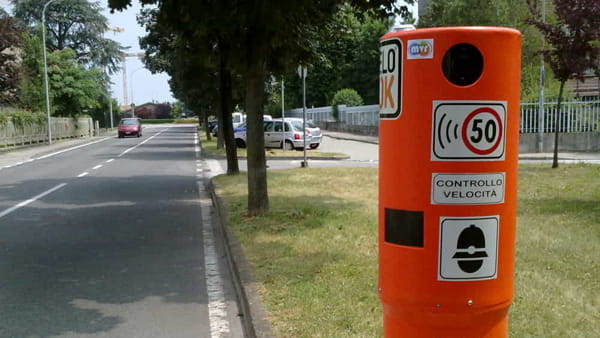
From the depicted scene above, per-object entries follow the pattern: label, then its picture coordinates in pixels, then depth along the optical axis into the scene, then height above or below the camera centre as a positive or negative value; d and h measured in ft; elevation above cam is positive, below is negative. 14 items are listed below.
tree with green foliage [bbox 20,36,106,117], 144.66 +8.61
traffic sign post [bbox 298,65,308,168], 57.46 +3.35
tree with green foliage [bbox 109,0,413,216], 25.99 +4.11
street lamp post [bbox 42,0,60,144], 117.60 +1.50
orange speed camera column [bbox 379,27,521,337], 7.69 -0.85
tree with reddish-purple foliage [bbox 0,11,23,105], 105.29 +10.37
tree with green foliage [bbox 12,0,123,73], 207.51 +29.43
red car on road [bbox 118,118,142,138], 161.38 -3.56
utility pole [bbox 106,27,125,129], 218.59 +4.75
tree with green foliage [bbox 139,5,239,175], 36.50 +4.21
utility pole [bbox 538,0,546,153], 79.75 -2.23
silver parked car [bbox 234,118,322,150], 92.73 -3.34
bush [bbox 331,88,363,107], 178.70 +3.72
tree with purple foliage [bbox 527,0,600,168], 46.19 +5.56
